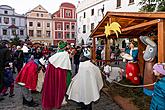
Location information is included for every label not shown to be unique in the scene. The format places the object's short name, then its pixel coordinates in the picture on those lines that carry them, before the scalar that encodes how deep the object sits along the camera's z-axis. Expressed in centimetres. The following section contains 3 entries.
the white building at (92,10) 2778
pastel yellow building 5497
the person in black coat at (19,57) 1150
